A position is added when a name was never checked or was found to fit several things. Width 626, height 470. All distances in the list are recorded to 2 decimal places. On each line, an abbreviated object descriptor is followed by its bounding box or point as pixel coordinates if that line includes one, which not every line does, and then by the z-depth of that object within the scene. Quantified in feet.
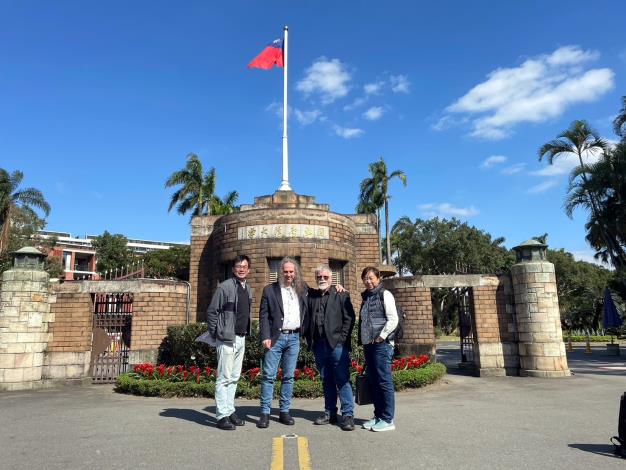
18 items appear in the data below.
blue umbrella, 54.53
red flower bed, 28.19
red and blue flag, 54.34
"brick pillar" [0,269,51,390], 32.32
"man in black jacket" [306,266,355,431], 16.60
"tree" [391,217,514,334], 125.08
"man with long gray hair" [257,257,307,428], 16.84
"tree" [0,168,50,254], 83.82
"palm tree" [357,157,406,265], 120.47
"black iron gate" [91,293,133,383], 36.04
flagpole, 47.32
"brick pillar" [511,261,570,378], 34.81
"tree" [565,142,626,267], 71.97
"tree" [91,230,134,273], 179.11
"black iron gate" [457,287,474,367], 40.24
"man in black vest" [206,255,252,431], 16.70
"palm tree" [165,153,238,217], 108.06
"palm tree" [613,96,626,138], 75.46
